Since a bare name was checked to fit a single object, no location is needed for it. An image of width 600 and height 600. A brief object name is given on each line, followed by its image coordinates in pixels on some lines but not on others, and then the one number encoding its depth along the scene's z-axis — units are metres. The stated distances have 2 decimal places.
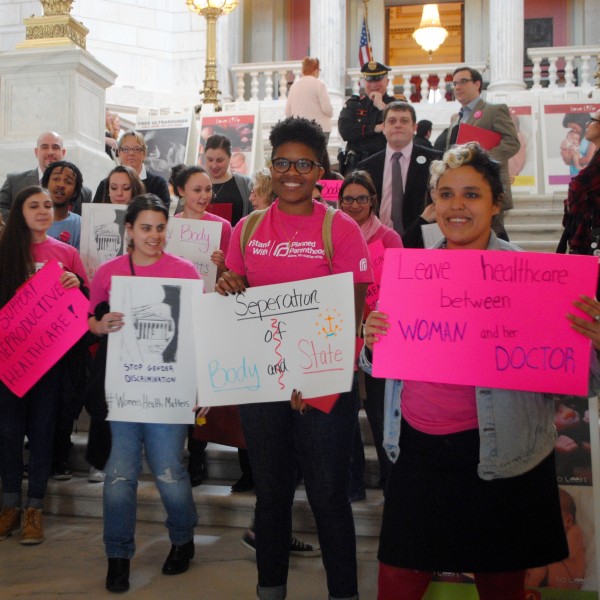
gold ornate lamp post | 11.34
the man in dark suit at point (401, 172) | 5.52
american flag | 11.37
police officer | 7.12
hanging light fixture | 16.72
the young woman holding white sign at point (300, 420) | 2.90
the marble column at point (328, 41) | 16.75
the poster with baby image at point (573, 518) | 3.10
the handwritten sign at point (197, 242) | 4.63
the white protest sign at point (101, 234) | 4.75
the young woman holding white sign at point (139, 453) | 3.62
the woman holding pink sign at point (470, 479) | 2.37
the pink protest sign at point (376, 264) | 4.05
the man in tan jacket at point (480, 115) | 6.37
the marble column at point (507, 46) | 16.23
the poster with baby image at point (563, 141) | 9.87
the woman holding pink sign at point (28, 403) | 4.16
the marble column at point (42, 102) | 8.41
